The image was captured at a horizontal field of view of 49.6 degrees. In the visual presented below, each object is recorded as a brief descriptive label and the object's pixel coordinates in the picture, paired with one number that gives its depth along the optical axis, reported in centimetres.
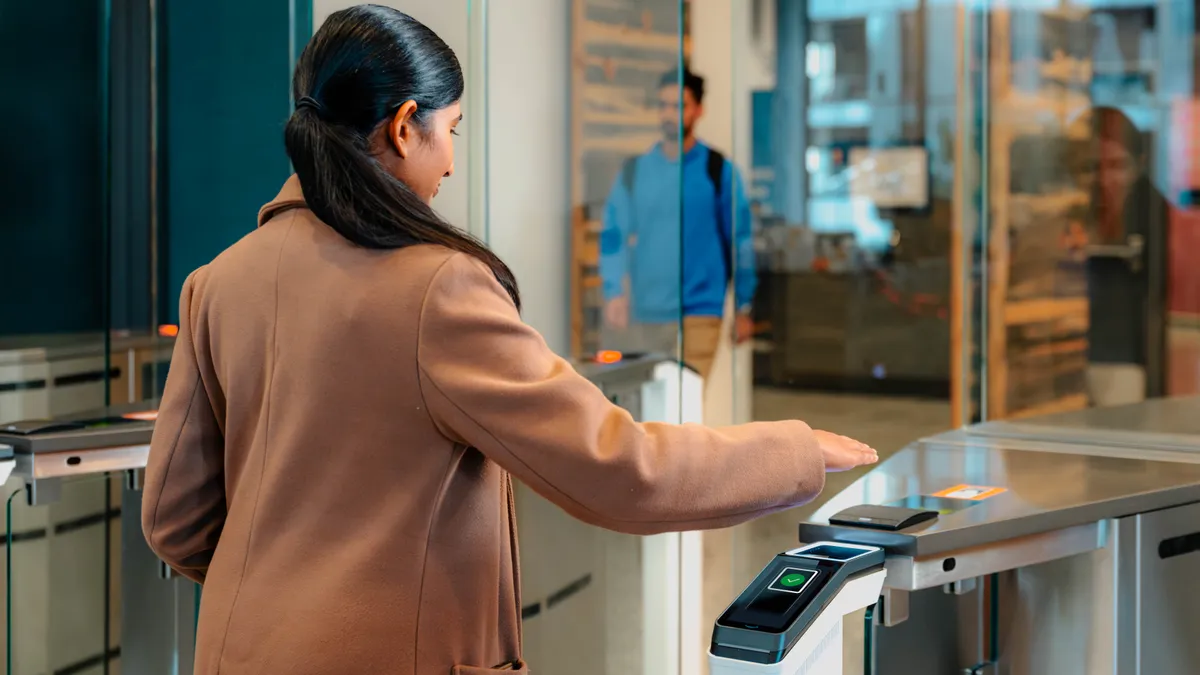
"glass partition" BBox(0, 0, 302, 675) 310
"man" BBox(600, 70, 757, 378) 289
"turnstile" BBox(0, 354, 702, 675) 247
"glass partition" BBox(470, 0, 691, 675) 277
